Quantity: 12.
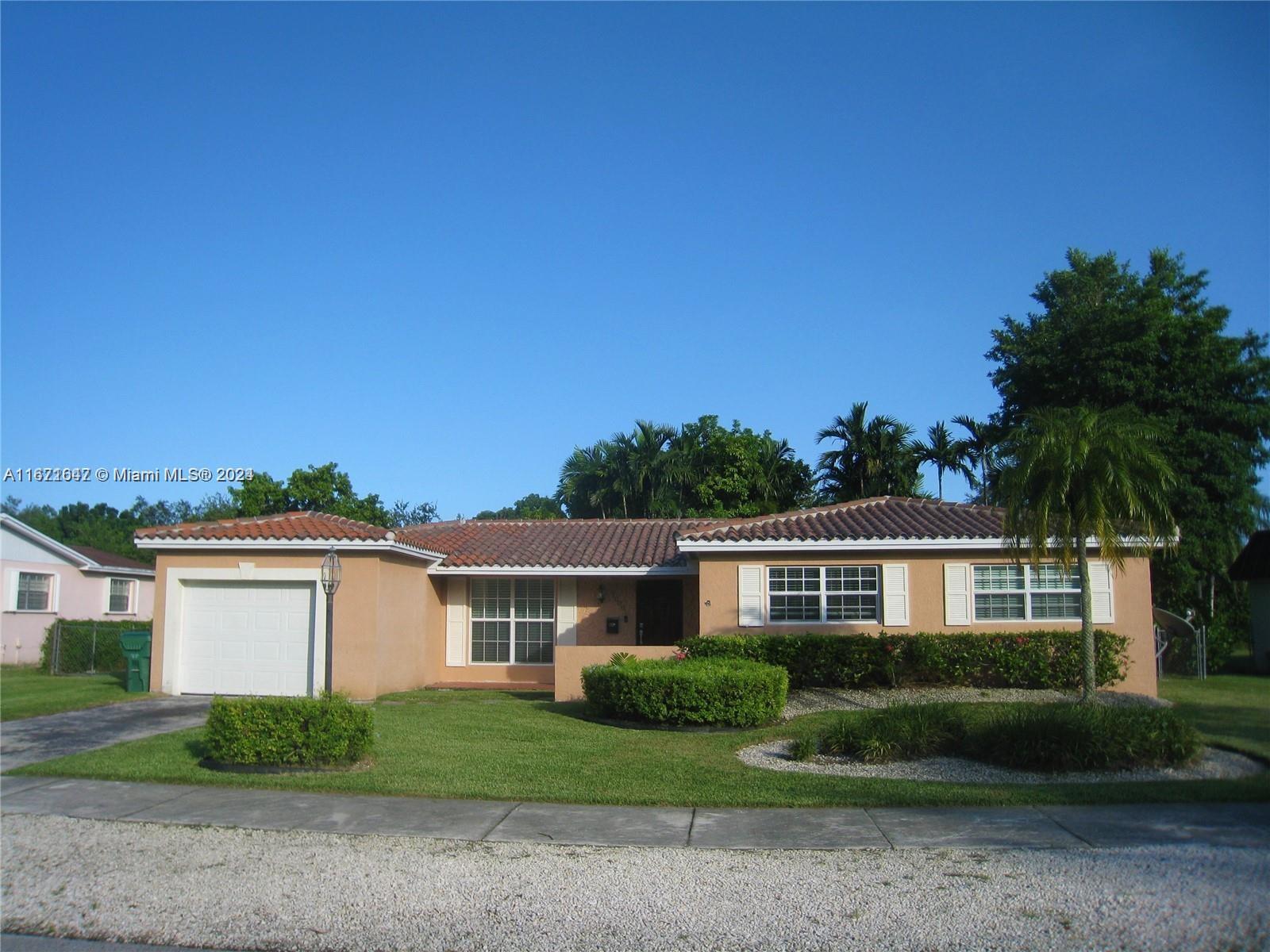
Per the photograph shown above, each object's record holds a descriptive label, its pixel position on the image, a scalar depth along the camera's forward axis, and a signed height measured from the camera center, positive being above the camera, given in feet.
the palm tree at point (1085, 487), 44.55 +4.63
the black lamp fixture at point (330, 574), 40.63 +0.70
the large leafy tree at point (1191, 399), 90.12 +17.44
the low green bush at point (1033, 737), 34.47 -5.19
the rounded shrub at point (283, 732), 34.42 -4.82
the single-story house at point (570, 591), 57.67 +0.02
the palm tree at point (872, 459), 112.47 +14.86
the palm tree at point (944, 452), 115.14 +15.75
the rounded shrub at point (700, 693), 45.37 -4.67
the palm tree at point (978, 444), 111.75 +16.44
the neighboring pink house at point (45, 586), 92.99 +0.61
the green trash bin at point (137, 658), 59.21 -3.89
